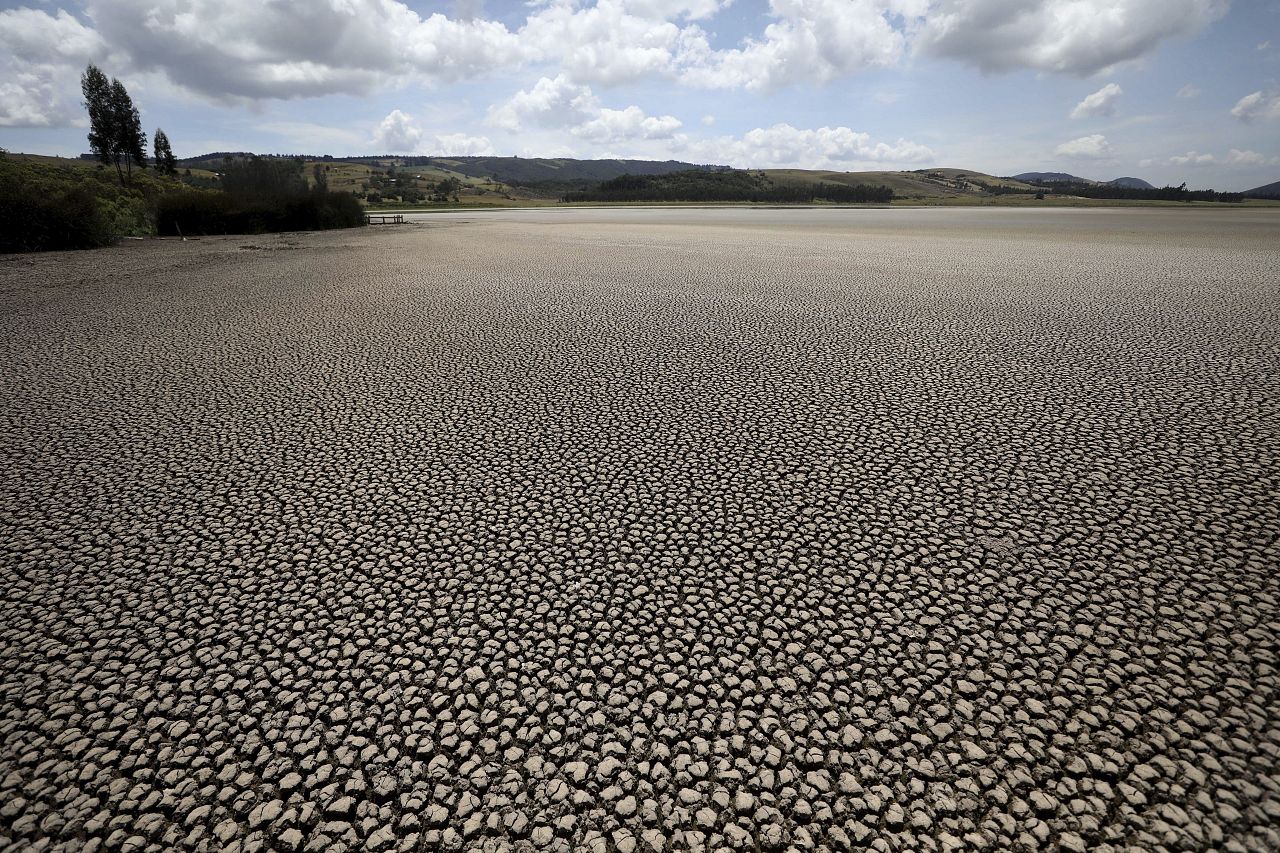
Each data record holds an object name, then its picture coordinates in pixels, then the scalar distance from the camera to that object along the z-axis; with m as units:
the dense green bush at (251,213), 25.38
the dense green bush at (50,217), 17.23
